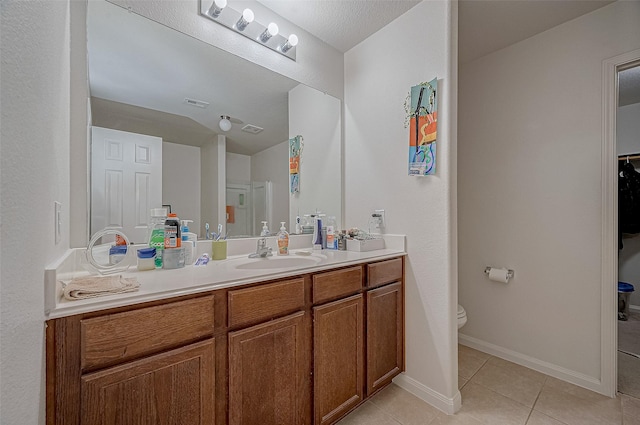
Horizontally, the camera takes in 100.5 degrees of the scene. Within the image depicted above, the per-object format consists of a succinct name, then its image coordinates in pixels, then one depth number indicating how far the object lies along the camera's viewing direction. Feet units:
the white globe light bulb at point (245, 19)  5.20
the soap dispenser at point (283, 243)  5.68
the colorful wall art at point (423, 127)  5.29
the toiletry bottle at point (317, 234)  6.34
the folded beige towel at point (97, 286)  2.50
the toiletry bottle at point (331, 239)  6.29
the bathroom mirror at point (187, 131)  4.16
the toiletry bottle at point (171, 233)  3.92
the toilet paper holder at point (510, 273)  6.93
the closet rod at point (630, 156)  9.71
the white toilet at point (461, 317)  6.12
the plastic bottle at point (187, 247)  4.31
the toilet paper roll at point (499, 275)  6.88
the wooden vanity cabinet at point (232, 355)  2.42
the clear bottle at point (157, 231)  3.95
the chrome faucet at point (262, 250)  5.22
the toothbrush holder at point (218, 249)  4.86
